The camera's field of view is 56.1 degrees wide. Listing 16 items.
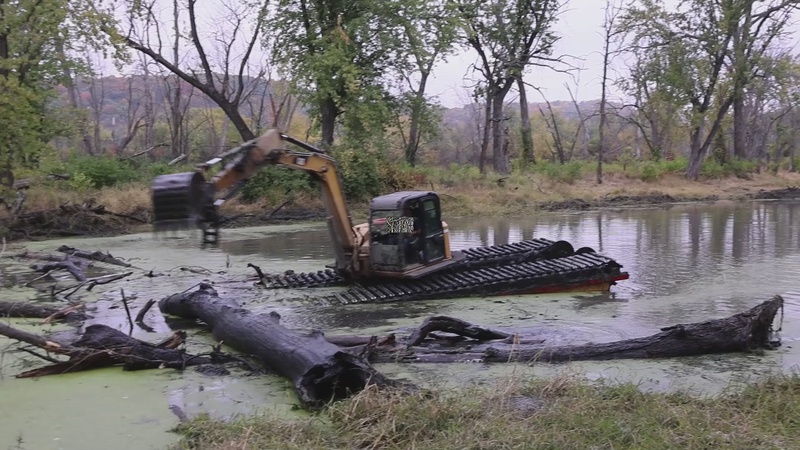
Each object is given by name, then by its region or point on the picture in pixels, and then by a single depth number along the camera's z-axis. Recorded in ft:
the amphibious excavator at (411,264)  38.70
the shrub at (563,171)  120.06
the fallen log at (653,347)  25.40
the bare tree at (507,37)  123.54
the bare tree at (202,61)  95.59
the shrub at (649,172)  128.98
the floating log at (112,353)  24.39
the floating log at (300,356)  21.29
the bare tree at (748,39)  129.08
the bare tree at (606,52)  126.93
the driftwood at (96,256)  50.64
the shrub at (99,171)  89.86
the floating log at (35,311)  33.27
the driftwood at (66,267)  44.33
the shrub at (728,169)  136.15
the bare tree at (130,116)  126.11
